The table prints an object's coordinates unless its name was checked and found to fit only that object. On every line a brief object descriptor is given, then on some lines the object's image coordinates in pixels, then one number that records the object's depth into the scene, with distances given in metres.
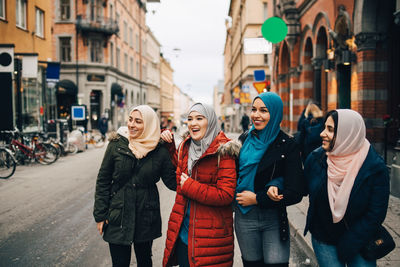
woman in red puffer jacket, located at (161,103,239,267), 2.86
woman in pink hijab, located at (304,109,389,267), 2.66
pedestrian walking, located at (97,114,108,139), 25.52
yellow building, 17.11
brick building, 10.18
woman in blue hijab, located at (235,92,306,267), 2.91
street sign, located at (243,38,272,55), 10.23
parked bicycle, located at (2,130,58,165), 13.70
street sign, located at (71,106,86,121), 21.26
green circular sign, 9.99
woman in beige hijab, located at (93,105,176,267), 3.28
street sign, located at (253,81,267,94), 12.24
